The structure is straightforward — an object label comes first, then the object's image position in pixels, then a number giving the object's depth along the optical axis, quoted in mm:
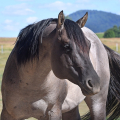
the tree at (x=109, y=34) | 114251
